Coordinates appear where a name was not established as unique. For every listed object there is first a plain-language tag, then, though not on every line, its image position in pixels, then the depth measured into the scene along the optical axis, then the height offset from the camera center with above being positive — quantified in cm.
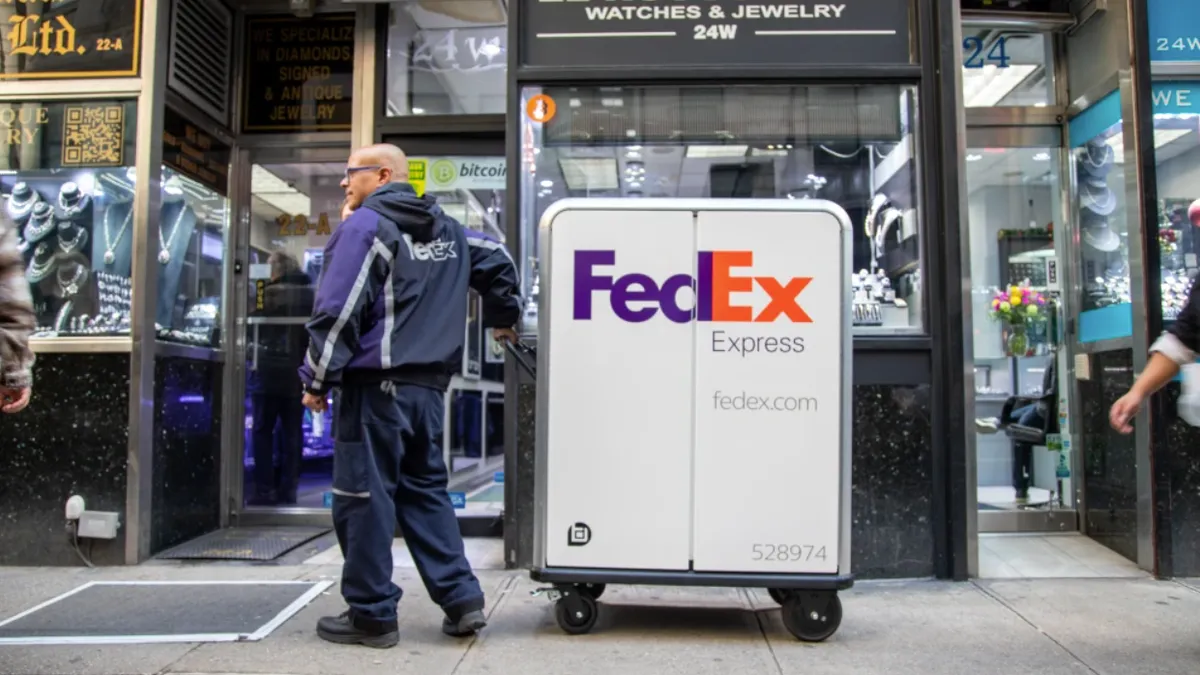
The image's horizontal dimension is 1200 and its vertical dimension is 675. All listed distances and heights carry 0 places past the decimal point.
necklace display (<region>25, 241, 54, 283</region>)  535 +66
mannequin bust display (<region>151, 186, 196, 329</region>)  559 +80
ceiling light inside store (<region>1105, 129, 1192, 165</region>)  511 +131
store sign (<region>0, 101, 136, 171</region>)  532 +137
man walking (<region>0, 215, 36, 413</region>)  277 +19
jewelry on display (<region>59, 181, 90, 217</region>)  534 +100
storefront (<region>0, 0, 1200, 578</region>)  493 +110
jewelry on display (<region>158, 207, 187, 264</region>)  557 +80
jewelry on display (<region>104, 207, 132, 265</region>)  530 +75
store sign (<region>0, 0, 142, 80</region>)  534 +191
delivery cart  365 -4
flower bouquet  631 +46
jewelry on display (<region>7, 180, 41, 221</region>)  536 +100
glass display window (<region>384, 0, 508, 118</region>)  625 +210
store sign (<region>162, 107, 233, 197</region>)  559 +141
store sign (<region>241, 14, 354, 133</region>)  650 +207
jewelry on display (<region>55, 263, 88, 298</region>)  529 +55
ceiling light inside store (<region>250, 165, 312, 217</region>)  665 +129
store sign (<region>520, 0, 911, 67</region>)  506 +184
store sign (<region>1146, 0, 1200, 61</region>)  513 +187
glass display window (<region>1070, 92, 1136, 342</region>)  546 +96
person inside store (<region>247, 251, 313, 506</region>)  650 -2
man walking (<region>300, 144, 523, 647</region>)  353 +0
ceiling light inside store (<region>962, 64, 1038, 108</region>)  624 +194
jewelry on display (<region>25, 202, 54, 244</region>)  535 +86
